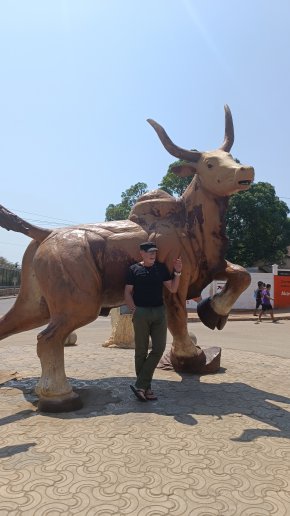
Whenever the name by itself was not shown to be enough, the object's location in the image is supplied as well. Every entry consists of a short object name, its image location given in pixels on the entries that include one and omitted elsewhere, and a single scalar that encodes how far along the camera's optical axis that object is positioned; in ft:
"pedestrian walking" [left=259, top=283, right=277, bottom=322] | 46.41
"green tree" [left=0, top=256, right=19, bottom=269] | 176.09
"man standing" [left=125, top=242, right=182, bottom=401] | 11.99
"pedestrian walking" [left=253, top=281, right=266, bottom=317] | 48.69
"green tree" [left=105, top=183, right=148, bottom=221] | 92.07
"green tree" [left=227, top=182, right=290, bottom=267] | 78.12
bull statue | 11.85
